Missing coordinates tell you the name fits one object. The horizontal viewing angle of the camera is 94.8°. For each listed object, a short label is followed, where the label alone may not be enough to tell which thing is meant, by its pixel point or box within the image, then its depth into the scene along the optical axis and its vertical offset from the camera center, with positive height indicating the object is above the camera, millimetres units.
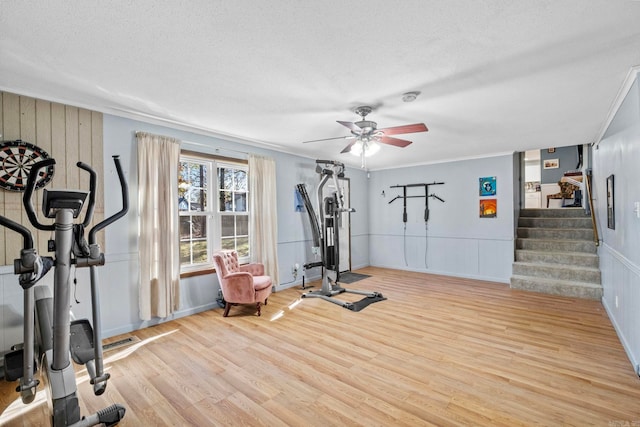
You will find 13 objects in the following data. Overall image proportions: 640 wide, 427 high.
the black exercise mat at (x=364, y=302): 4315 -1389
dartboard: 2707 +518
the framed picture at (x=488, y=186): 5945 +521
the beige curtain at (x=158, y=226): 3529 -124
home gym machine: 4910 -468
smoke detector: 2891 +1165
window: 4145 +88
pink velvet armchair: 3930 -972
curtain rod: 4133 +1007
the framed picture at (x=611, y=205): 3389 +57
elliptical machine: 1720 -439
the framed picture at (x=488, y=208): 5941 +71
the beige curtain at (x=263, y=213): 4777 +20
